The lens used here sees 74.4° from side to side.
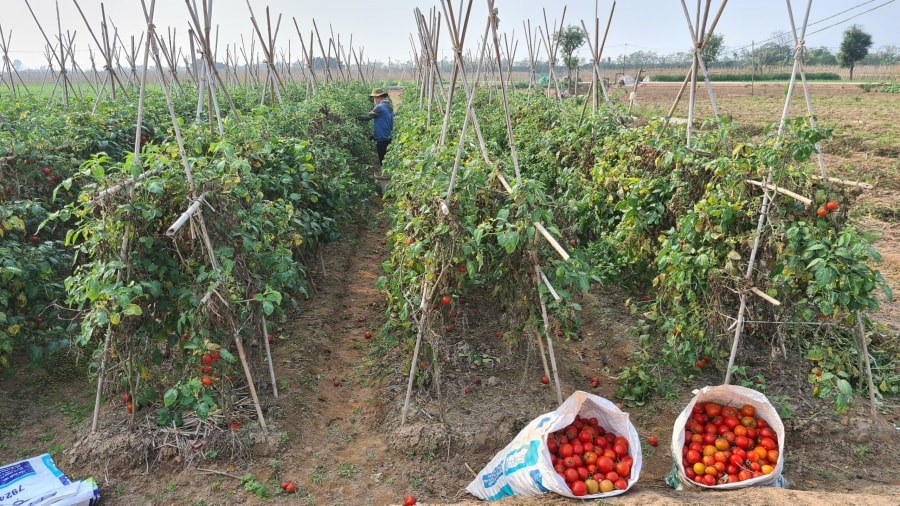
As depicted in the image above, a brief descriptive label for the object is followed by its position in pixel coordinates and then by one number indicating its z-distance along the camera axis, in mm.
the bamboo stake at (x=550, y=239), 3074
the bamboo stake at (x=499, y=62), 3648
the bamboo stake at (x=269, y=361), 3859
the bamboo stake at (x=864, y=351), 3301
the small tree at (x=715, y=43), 36125
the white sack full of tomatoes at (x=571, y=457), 2779
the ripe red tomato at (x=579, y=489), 2721
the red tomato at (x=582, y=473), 2828
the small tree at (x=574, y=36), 24672
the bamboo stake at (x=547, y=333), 3419
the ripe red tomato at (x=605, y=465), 2867
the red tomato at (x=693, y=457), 2975
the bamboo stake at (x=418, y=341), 3500
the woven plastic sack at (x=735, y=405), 2846
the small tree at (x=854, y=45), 35844
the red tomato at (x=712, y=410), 3217
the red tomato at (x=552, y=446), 2969
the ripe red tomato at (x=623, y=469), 2854
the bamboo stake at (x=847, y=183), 3245
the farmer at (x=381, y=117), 10000
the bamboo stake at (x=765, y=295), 3234
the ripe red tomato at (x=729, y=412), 3176
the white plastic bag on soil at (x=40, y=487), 2869
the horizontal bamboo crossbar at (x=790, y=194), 3209
